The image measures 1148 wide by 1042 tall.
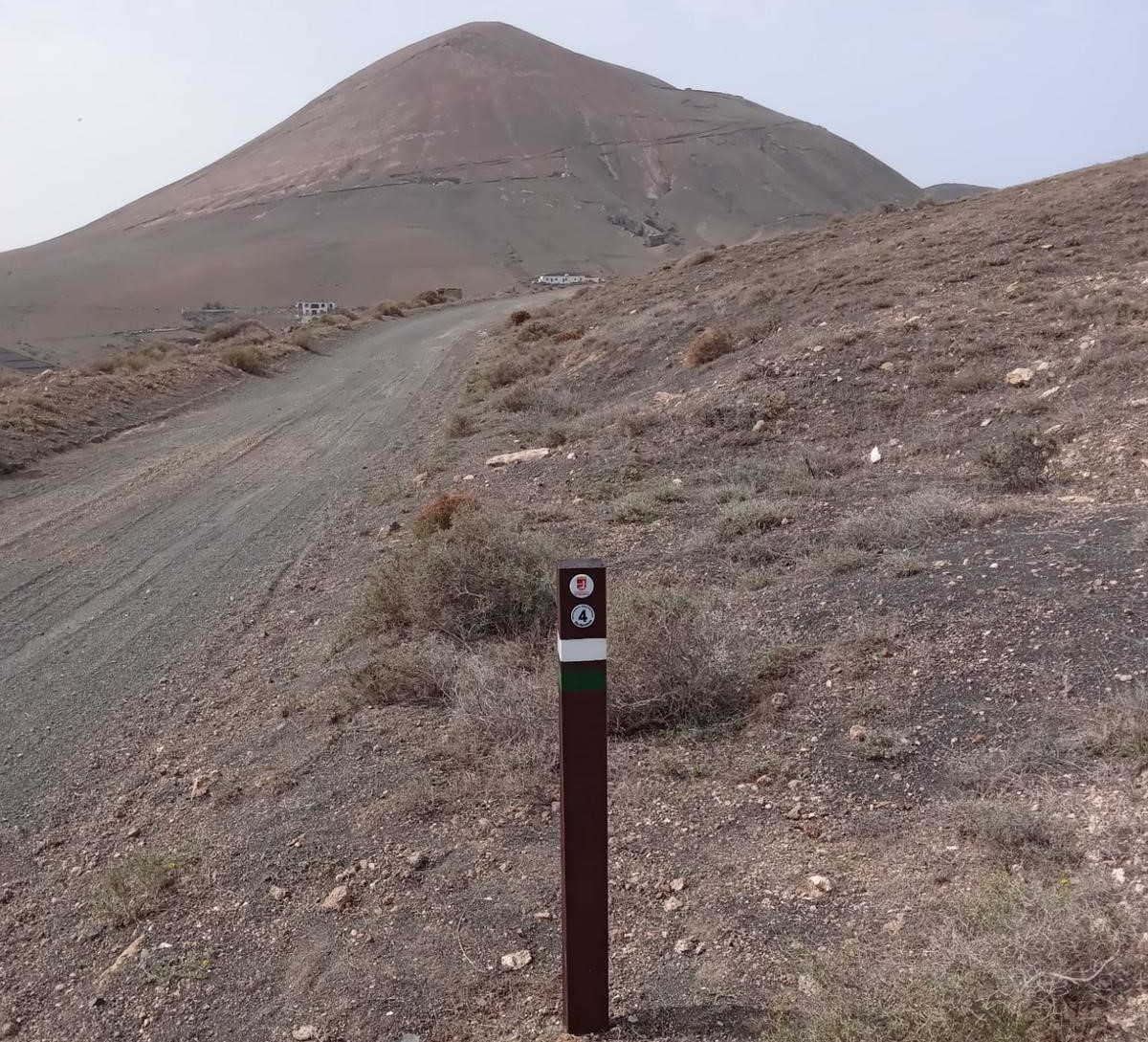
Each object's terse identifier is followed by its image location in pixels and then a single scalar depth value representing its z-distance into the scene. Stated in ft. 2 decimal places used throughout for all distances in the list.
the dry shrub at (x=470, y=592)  21.83
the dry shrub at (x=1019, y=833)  12.17
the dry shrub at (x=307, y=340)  99.86
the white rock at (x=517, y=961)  12.26
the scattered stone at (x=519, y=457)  39.81
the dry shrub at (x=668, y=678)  17.49
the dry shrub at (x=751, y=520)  26.55
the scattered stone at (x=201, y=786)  17.33
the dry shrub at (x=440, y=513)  28.07
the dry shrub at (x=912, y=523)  23.67
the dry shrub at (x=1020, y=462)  26.96
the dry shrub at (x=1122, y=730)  13.79
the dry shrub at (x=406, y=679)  19.60
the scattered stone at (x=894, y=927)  11.62
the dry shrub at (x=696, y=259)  93.76
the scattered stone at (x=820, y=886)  12.82
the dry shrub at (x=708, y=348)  49.90
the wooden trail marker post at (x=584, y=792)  9.72
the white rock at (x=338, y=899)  13.66
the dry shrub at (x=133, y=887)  13.94
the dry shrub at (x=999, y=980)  9.20
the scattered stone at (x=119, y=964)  12.72
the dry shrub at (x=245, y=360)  81.41
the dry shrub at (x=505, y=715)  16.58
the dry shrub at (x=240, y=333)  106.42
